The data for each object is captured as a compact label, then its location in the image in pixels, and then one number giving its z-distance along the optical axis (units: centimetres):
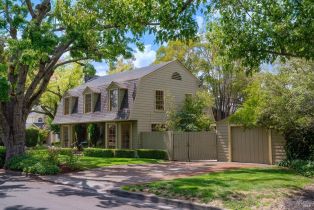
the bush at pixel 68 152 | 1355
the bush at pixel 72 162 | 1318
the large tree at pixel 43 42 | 1185
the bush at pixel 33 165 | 1206
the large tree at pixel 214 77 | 3110
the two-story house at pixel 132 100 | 2101
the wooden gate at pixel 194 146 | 1755
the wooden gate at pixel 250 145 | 1459
